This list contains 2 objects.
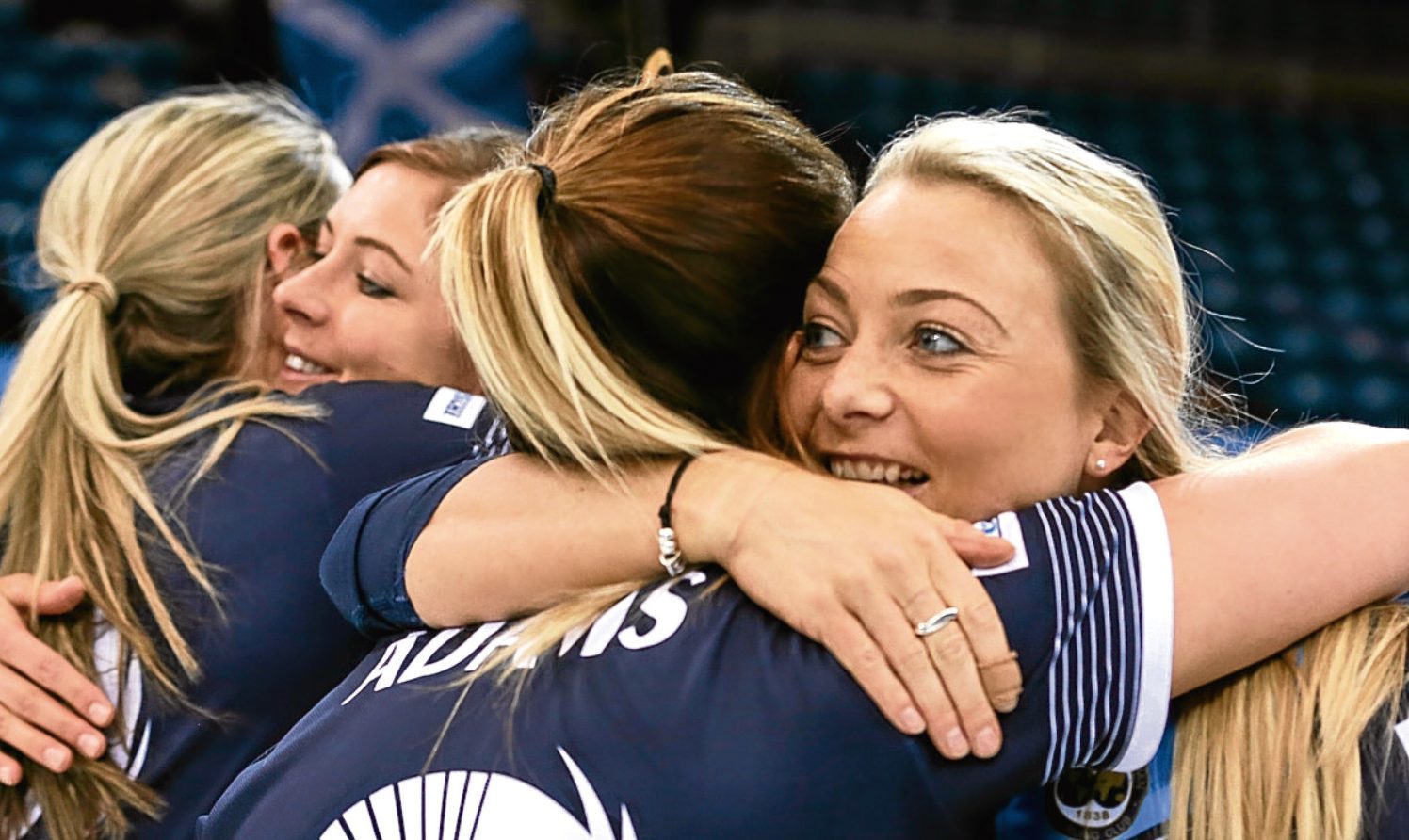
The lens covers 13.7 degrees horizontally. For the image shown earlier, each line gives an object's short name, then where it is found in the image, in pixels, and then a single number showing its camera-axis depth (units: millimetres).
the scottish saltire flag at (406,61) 6780
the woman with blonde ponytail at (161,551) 2899
